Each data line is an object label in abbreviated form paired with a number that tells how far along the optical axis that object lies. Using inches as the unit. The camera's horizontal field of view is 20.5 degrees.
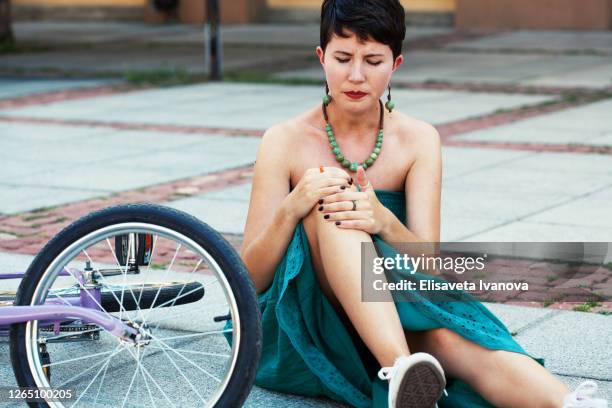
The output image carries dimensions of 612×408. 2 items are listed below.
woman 186.9
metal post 774.2
